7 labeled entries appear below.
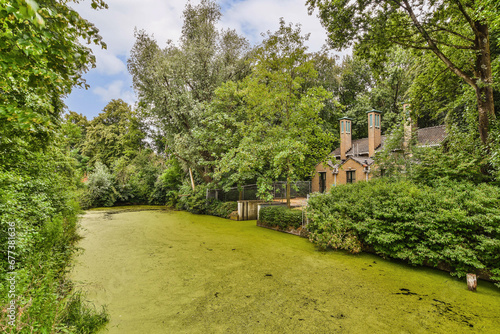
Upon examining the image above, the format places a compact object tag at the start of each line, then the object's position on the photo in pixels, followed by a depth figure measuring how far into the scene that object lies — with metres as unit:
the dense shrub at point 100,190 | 17.15
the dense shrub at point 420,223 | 4.03
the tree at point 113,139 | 22.11
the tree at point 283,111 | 8.66
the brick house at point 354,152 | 15.83
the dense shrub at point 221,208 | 12.05
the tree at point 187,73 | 12.67
